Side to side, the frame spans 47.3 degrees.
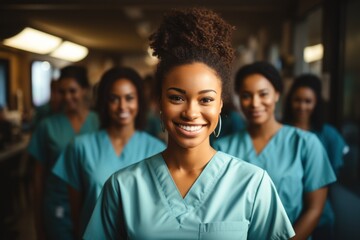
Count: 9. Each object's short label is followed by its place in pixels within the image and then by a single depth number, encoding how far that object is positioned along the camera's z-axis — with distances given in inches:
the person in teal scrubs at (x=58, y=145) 82.8
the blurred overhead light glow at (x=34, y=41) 190.9
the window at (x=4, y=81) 238.3
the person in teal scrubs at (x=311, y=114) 85.5
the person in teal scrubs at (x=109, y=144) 68.5
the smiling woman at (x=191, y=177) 41.7
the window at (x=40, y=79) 280.0
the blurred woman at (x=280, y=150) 63.0
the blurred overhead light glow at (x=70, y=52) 269.7
